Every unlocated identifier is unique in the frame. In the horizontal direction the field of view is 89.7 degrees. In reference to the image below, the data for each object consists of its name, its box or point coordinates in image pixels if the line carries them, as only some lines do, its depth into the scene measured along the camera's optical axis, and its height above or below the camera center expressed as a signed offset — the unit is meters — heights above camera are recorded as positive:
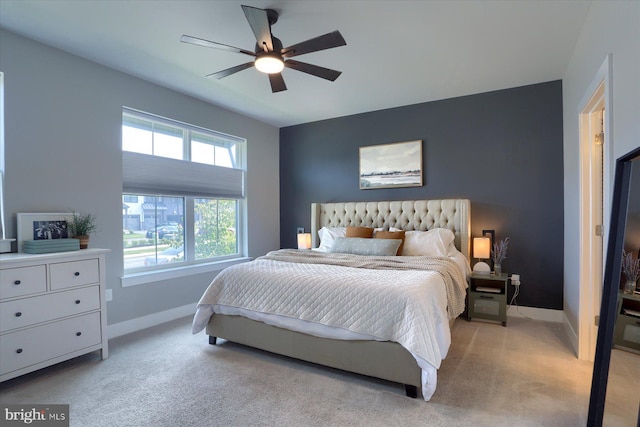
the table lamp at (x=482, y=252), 3.64 -0.52
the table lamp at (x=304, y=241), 4.74 -0.50
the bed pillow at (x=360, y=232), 4.16 -0.32
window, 3.54 +0.18
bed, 2.09 -0.81
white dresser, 2.21 -0.75
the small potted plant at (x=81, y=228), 2.85 -0.17
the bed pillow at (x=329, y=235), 4.30 -0.38
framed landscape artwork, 4.36 +0.59
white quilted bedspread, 2.09 -0.65
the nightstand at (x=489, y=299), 3.49 -1.02
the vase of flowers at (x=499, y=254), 3.60 -0.55
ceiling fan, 2.04 +1.10
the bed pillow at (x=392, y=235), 3.82 -0.34
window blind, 3.47 +0.38
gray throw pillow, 3.61 -0.45
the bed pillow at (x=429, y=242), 3.63 -0.41
